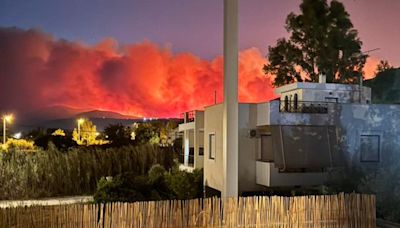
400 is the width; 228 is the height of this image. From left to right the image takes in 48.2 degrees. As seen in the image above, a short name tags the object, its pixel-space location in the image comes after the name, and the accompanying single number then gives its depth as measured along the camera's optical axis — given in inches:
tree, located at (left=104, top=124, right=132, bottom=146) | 951.0
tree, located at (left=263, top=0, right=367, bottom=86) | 600.4
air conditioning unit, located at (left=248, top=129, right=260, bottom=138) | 381.4
